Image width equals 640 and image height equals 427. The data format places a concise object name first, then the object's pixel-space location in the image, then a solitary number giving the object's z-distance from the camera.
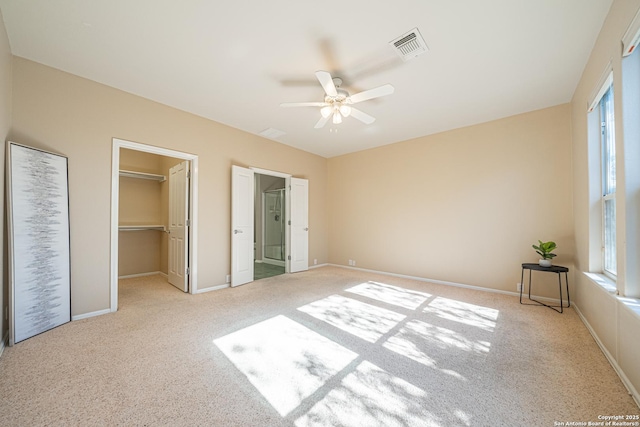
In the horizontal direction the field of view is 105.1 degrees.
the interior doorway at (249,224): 4.28
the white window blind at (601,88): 2.09
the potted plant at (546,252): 3.19
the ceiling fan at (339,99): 2.41
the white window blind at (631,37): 1.58
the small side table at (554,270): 3.04
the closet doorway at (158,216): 3.87
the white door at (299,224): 5.38
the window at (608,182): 2.41
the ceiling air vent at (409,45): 2.19
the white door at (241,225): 4.25
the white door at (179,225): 3.90
